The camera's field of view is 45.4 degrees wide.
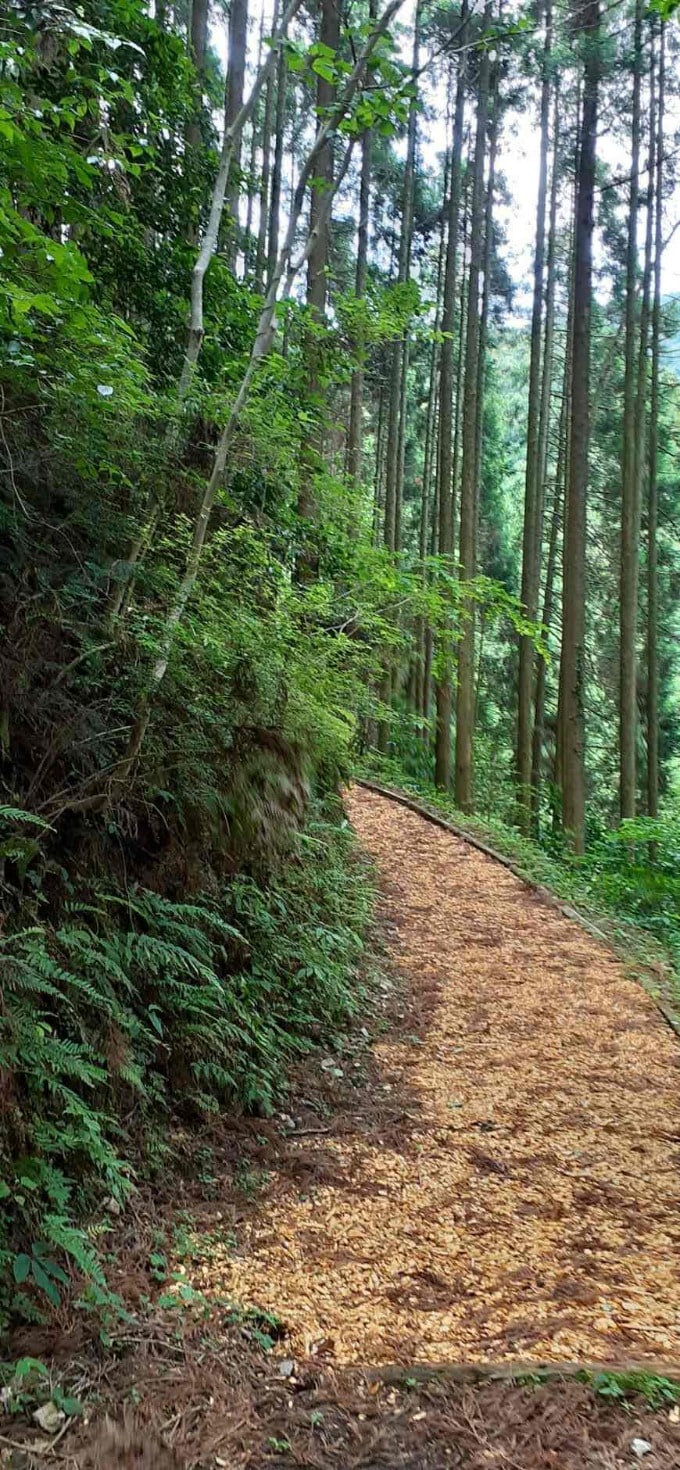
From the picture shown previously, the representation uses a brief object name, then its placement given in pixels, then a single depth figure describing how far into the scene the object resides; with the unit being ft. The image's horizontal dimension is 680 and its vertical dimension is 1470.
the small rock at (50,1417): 6.53
